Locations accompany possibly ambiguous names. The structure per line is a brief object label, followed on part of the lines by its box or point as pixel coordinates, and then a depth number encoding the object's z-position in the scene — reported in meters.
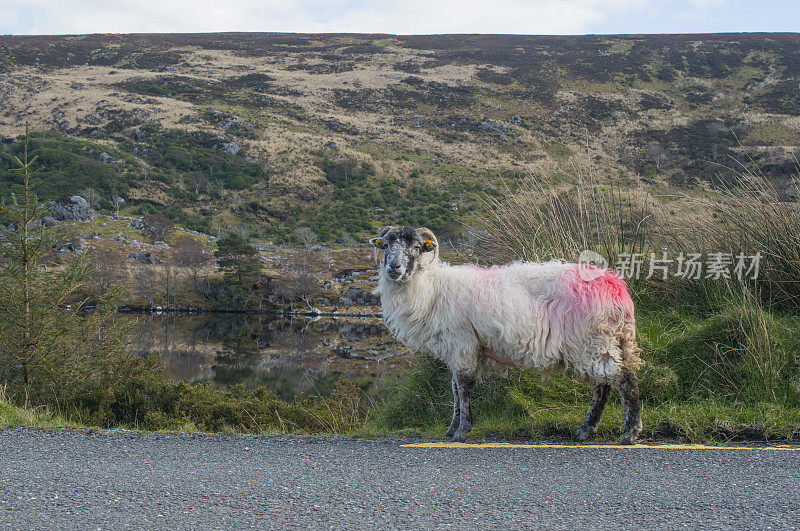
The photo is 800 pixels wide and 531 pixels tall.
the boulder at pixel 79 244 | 44.75
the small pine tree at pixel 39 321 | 9.52
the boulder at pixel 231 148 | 77.25
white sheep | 5.51
